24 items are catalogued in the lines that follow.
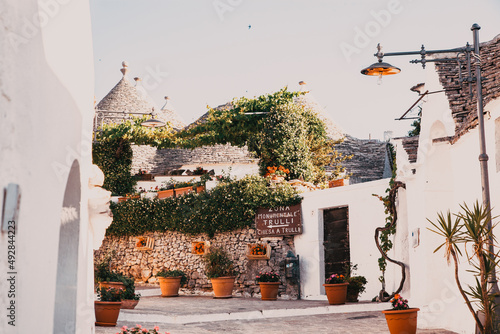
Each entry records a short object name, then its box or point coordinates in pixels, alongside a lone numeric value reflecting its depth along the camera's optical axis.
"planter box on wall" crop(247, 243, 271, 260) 16.56
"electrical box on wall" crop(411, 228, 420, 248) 10.41
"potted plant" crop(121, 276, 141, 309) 12.08
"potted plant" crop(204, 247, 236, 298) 16.50
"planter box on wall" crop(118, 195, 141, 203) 20.77
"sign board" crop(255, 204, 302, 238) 16.45
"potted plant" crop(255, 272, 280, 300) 15.70
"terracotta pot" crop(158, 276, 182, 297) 17.25
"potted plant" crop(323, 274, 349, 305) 13.16
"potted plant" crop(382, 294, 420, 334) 8.22
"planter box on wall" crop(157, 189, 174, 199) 19.75
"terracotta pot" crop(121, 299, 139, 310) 12.08
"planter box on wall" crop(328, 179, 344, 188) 16.99
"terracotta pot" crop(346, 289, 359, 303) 13.80
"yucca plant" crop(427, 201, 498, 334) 6.84
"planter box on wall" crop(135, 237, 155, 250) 19.84
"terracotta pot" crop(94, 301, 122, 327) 9.92
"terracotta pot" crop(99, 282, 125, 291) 11.78
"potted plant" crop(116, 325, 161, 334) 6.25
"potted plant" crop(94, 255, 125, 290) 11.91
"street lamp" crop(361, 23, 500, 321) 7.07
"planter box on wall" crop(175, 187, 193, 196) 19.50
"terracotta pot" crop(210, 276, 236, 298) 16.47
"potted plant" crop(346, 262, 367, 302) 13.76
